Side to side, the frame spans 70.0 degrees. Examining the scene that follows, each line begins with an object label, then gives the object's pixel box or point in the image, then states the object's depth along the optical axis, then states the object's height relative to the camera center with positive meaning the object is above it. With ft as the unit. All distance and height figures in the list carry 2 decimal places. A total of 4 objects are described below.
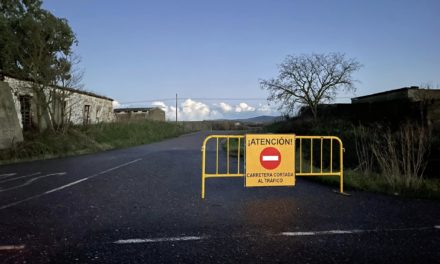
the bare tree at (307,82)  123.13 +18.12
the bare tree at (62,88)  70.53 +9.57
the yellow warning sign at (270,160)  23.41 -2.43
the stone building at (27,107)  54.39 +5.51
